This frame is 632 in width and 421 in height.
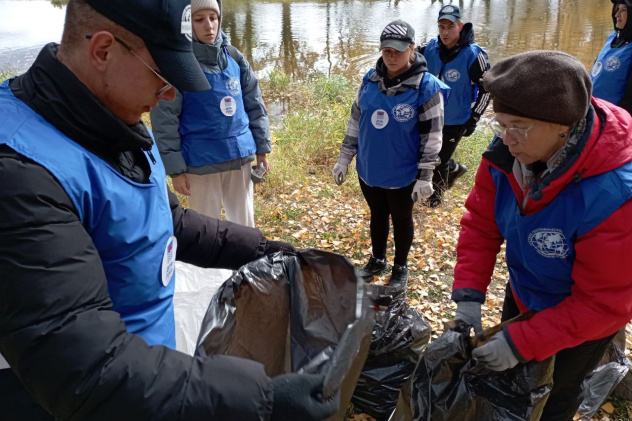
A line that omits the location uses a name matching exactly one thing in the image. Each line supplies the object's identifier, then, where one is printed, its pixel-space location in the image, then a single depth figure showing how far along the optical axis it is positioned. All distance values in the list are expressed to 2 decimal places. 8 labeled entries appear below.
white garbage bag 2.18
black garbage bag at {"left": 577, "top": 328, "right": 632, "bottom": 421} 2.35
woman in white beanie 2.93
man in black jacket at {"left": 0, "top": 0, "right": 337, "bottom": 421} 0.88
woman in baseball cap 3.15
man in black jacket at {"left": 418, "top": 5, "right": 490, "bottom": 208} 4.70
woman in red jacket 1.46
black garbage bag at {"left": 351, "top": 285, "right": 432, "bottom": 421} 2.33
